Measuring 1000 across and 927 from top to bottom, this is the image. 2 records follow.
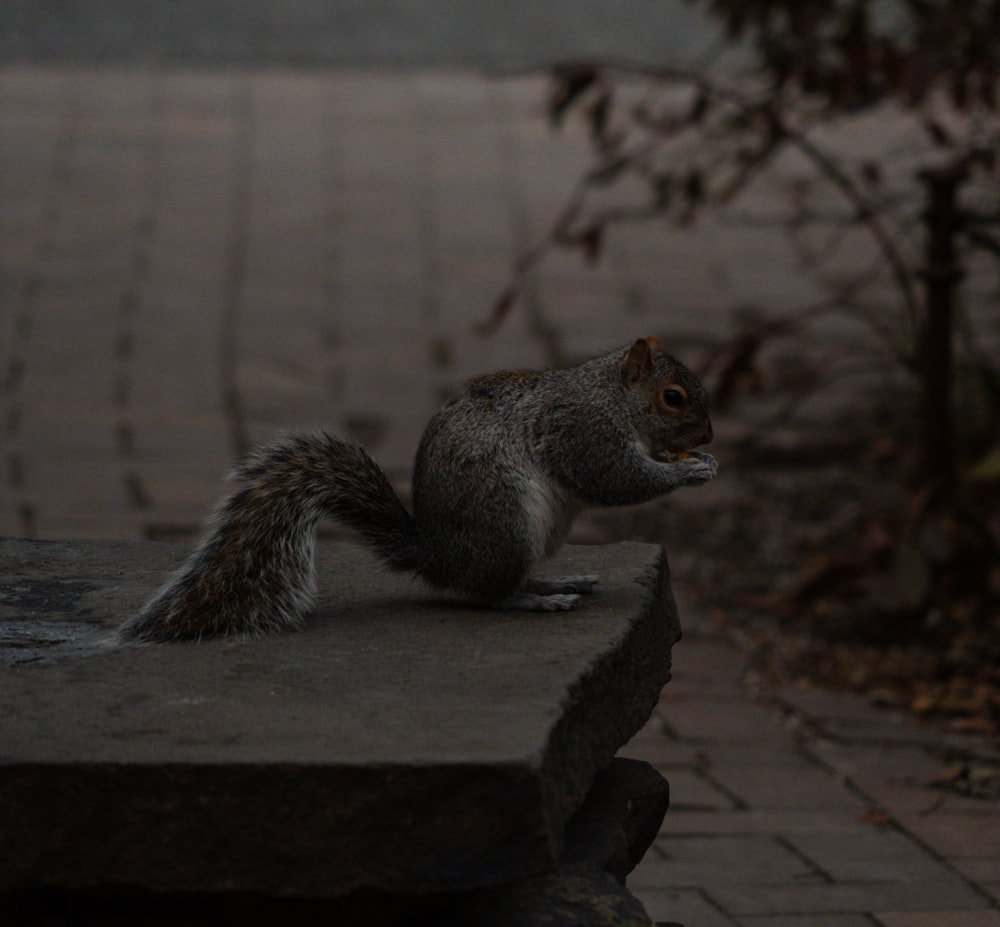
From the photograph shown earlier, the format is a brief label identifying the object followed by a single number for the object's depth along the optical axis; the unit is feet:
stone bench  15.28
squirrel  19.35
